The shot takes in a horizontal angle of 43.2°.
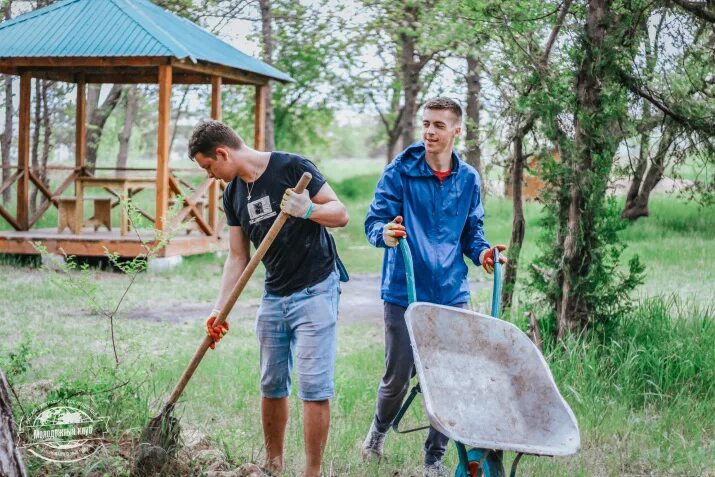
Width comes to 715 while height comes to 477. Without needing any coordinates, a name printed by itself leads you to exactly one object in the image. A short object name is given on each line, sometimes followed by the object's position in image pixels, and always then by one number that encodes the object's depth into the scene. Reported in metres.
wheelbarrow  3.50
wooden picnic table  11.85
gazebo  12.04
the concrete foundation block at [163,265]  12.32
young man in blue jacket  4.21
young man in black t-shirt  3.90
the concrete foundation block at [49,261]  11.93
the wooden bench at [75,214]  12.60
